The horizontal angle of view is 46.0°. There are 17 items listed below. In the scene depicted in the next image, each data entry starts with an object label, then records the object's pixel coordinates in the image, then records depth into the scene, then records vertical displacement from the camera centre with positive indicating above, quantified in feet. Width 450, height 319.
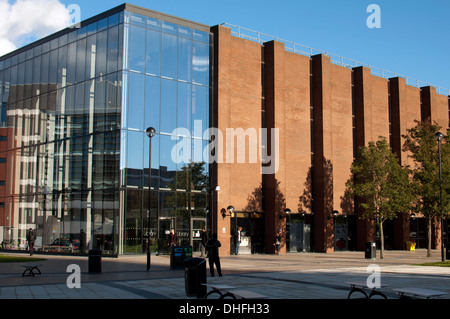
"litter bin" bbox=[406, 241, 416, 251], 161.20 -11.73
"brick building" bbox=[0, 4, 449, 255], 118.32 +17.41
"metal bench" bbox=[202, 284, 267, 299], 39.24 -6.46
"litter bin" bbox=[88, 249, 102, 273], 74.59 -7.68
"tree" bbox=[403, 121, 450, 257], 124.98 +9.07
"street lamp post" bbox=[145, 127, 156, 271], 79.92 -7.82
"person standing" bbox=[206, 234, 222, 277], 68.13 -6.15
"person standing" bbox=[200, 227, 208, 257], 91.84 -5.34
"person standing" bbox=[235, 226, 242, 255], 128.16 -7.83
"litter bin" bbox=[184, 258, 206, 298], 49.21 -6.57
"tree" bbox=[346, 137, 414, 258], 120.37 +5.37
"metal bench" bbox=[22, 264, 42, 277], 67.63 -8.66
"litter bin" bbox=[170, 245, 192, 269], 81.51 -7.75
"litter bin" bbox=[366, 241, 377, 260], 111.45 -9.21
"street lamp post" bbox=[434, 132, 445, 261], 105.09 +13.94
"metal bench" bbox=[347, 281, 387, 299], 42.95 -6.44
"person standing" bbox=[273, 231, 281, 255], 131.85 -8.96
